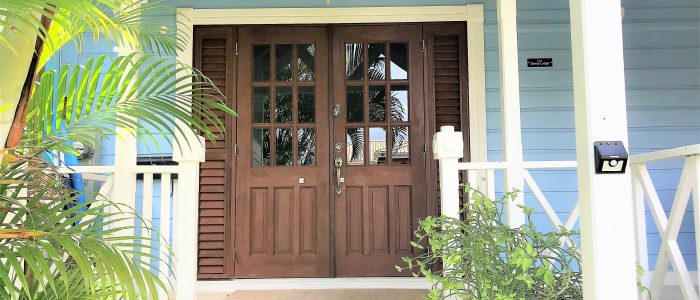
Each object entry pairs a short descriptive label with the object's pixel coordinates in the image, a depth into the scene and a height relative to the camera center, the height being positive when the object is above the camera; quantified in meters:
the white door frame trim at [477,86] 3.63 +0.59
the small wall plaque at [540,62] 3.71 +0.76
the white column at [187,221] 2.42 -0.22
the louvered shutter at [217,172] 3.63 +0.01
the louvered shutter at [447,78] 3.69 +0.66
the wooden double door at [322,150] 3.65 +0.16
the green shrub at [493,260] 1.65 -0.30
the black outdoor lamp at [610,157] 1.24 +0.03
